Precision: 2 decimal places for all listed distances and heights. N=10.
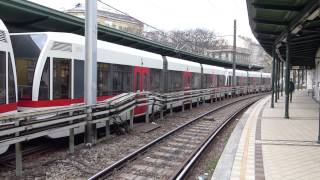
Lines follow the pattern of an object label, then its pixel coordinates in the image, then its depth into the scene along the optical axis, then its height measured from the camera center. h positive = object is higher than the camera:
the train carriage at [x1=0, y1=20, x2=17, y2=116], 8.39 +0.03
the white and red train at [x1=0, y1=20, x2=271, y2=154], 8.70 +0.21
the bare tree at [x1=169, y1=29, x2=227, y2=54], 62.17 +6.04
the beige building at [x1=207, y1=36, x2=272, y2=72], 81.44 +5.44
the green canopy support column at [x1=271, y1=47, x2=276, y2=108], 24.70 +0.46
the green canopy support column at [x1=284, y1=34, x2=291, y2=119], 17.38 -0.12
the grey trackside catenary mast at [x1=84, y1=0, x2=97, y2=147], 10.54 +0.50
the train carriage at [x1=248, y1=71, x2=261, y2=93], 51.16 -0.29
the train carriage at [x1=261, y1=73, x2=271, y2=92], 58.84 -0.33
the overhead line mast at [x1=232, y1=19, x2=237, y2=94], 38.75 +2.57
